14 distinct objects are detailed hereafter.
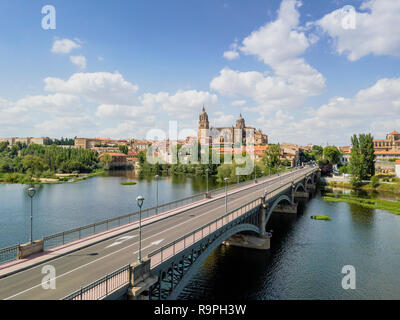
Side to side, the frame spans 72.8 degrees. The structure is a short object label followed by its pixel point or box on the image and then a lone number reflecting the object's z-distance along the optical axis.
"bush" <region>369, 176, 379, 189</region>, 75.00
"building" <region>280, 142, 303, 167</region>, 121.51
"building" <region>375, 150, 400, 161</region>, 103.79
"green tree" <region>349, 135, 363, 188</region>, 76.50
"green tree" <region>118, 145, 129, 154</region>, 170.00
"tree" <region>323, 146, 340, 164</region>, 114.38
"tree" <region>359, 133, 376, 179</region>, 77.97
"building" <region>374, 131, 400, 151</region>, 145.38
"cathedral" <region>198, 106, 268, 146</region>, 174.16
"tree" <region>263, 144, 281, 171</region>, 88.44
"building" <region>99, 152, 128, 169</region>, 134.88
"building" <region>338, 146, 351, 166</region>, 128.65
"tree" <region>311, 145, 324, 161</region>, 146.93
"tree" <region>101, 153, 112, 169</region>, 128.24
